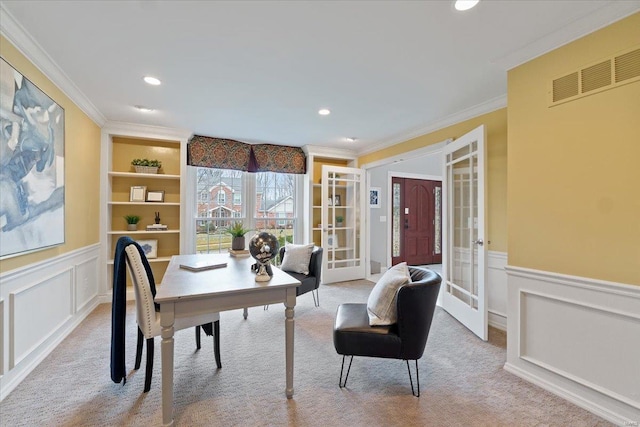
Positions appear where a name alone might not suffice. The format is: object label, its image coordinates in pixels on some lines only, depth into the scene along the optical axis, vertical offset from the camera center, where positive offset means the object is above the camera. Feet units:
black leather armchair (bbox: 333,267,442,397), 5.79 -2.51
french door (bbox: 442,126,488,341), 8.62 -0.61
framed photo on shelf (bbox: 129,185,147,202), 12.66 +0.96
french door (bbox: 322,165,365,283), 16.01 -0.66
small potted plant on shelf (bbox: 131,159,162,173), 12.62 +2.26
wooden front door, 20.83 -0.46
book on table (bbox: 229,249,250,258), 9.27 -1.27
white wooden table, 4.98 -1.57
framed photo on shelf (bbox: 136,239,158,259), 12.93 -1.48
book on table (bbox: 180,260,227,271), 7.08 -1.33
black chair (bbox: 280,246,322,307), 10.86 -2.37
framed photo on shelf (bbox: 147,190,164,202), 12.92 +0.89
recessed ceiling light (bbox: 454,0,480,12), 5.11 +3.92
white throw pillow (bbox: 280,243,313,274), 11.30 -1.78
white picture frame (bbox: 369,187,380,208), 19.58 +1.28
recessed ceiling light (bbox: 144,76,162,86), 8.17 +4.01
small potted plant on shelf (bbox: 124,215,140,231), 12.72 -0.32
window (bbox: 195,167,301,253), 14.74 +0.57
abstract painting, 5.91 +1.19
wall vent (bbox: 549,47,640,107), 5.24 +2.80
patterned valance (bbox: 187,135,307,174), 13.93 +3.17
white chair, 5.65 -2.00
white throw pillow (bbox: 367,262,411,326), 6.10 -1.93
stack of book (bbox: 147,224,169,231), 12.84 -0.55
